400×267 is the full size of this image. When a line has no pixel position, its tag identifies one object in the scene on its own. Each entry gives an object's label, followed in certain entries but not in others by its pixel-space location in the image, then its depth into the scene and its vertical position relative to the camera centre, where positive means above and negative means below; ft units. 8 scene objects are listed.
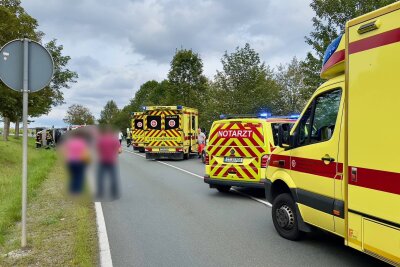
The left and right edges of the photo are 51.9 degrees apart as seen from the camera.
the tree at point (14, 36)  53.16 +13.36
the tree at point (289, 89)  118.42 +16.26
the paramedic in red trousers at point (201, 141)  76.89 -0.77
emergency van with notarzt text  32.07 -1.00
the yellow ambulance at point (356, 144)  12.95 -0.27
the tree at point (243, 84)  97.30 +12.71
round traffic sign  15.75 +2.75
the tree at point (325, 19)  53.36 +15.98
